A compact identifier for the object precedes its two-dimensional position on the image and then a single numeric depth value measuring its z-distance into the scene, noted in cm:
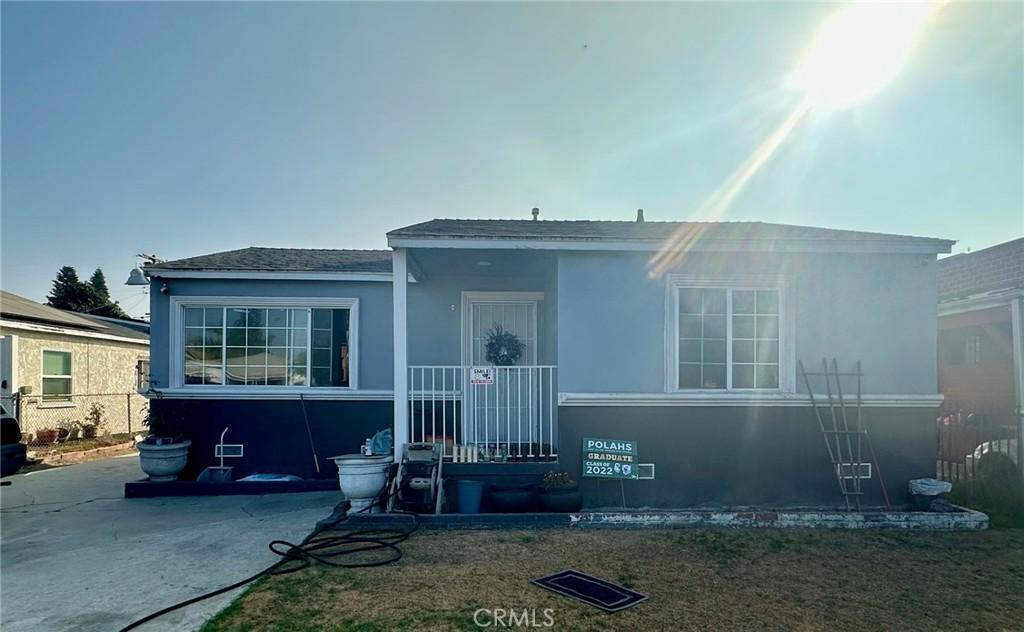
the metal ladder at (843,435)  694
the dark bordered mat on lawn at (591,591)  433
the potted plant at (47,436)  1286
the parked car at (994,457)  759
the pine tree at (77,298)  3278
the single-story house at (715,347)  699
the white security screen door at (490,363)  878
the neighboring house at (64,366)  1252
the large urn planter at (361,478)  663
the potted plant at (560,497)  655
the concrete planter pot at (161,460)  852
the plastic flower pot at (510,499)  659
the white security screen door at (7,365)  1227
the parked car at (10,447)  752
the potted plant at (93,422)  1426
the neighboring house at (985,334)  791
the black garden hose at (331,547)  510
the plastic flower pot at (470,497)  676
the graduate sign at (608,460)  689
